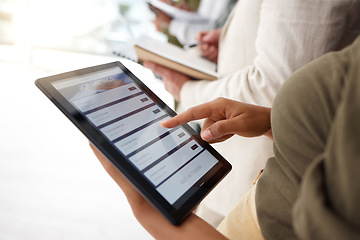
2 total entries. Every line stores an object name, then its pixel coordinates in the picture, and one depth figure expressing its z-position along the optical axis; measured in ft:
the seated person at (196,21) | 4.74
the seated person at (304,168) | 0.92
